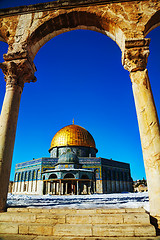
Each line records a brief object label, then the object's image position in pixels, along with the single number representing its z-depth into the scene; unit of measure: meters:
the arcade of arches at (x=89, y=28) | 3.09
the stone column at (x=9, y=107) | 3.31
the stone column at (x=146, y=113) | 2.76
